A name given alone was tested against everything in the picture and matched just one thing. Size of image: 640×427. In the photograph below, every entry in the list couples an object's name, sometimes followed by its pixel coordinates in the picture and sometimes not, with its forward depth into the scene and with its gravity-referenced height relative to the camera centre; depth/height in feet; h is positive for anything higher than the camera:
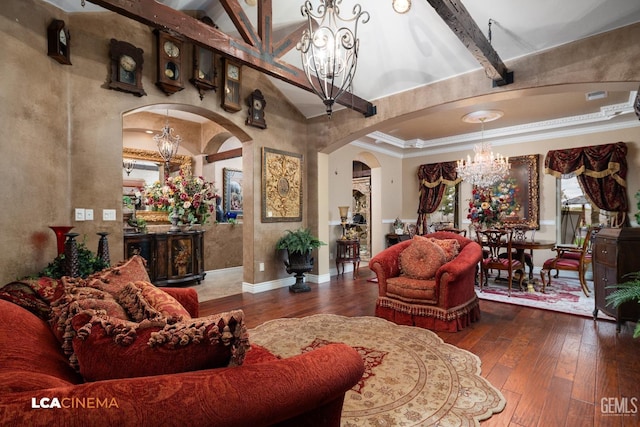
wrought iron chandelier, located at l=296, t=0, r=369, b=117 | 7.14 +3.84
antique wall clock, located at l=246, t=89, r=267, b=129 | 15.02 +5.05
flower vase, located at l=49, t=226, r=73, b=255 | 8.66 -0.60
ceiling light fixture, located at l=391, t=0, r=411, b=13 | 9.39 +6.34
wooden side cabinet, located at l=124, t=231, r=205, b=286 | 14.55 -2.05
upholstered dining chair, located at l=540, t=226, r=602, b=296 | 13.67 -2.39
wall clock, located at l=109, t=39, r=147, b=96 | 10.68 +5.14
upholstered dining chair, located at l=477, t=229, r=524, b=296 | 14.21 -2.27
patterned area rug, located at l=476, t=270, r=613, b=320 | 12.25 -3.90
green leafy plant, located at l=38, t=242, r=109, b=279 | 8.54 -1.47
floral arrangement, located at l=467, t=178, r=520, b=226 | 15.60 +0.12
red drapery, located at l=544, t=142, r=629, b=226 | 17.26 +2.23
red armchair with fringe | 10.16 -2.82
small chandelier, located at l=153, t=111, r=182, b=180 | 17.78 +4.06
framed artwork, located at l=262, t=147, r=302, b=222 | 15.88 +1.39
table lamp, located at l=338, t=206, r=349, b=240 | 19.81 -0.16
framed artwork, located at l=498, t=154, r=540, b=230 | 20.26 +1.52
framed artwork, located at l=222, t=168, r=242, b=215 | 22.82 +1.66
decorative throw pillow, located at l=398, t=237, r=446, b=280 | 11.04 -1.77
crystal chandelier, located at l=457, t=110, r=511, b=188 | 17.89 +2.74
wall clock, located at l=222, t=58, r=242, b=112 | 13.88 +5.83
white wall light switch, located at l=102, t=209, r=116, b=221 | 10.64 -0.04
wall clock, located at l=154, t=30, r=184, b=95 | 11.83 +5.85
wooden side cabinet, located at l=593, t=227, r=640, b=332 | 9.56 -1.68
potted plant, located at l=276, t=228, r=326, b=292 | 15.56 -2.10
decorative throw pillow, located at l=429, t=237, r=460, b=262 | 11.46 -1.37
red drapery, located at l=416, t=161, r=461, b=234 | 23.79 +2.15
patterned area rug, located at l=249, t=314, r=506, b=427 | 5.91 -3.87
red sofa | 2.18 -1.47
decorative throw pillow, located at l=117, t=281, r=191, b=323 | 3.81 -1.19
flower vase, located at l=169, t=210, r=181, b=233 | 16.37 -0.34
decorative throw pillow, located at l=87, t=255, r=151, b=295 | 4.74 -1.06
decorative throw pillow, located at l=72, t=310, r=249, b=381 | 2.83 -1.23
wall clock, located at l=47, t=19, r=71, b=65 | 9.12 +5.16
